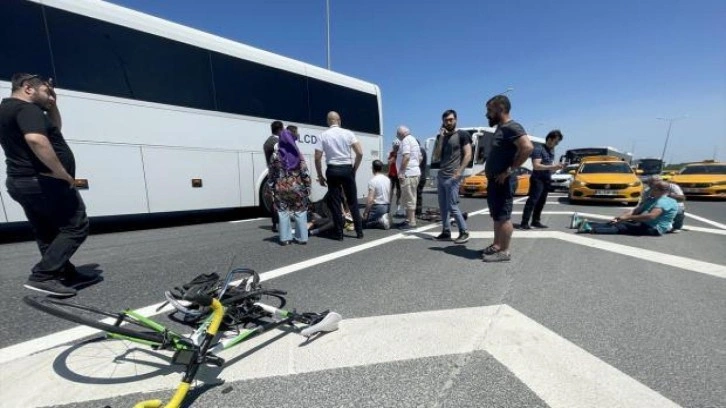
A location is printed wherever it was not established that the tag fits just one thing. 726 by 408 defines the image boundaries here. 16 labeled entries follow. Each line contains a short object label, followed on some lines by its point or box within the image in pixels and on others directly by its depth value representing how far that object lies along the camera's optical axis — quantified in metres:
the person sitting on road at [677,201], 5.97
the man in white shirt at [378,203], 6.34
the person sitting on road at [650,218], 5.48
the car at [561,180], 18.29
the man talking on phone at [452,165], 5.06
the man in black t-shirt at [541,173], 6.18
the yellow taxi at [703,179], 11.81
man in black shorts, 3.76
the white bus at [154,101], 4.95
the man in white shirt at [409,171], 6.44
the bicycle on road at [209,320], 1.42
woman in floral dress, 4.98
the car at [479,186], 14.47
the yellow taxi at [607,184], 10.23
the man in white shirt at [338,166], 5.08
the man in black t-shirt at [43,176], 2.73
